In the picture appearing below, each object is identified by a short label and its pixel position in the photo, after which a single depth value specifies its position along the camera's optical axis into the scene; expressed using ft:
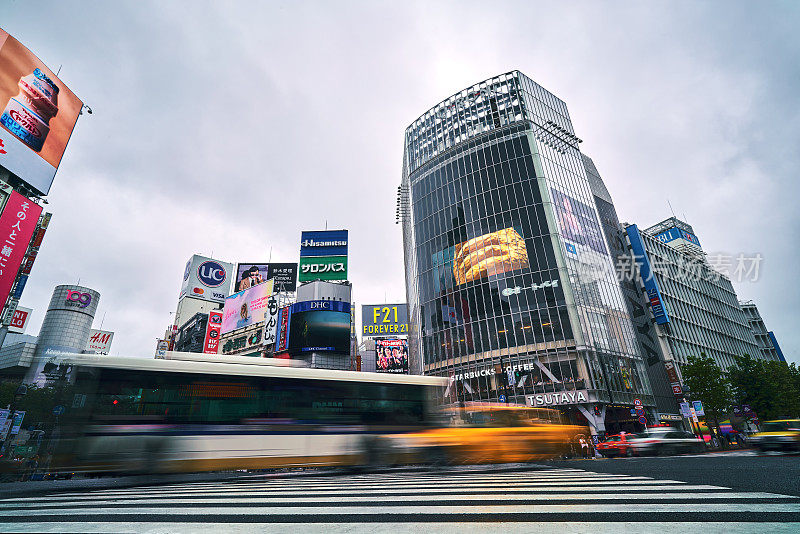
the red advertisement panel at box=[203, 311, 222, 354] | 211.82
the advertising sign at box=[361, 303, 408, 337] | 200.95
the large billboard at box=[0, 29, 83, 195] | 121.39
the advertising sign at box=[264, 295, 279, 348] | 184.00
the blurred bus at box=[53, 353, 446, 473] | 30.83
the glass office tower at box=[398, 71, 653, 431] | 122.11
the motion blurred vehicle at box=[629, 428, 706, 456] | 57.62
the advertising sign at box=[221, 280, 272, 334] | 197.98
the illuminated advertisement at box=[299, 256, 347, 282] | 179.11
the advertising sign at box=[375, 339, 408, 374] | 176.21
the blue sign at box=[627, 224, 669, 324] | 162.09
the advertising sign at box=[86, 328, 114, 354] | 375.47
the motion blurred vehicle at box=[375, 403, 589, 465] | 38.88
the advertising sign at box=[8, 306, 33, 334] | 236.43
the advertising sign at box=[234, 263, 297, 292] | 234.38
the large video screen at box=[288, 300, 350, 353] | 166.09
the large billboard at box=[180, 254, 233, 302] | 266.16
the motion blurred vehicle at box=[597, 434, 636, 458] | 60.03
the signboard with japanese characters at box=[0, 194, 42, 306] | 113.91
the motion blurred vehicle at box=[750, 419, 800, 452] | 46.55
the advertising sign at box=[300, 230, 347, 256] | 183.73
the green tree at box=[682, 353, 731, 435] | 112.47
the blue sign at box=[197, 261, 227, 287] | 267.80
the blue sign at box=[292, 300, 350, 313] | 171.22
